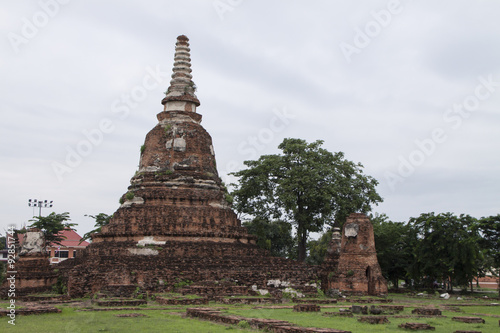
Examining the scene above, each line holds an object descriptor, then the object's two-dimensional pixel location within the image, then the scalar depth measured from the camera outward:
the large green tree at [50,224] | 45.56
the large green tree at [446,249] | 35.94
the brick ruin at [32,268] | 30.22
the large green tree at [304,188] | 40.16
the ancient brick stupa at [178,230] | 29.19
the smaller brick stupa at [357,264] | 31.81
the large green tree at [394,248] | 43.03
